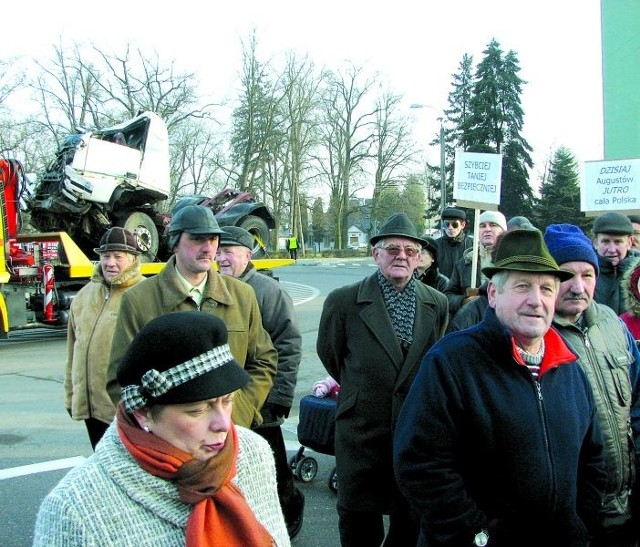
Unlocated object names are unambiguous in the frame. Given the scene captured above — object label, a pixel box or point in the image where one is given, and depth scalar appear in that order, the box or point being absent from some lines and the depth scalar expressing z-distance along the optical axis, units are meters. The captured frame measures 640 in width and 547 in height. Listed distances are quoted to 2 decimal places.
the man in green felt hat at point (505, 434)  2.28
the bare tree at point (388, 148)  60.03
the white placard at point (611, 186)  7.44
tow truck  11.52
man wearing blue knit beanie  2.75
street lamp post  26.21
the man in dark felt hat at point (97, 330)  4.00
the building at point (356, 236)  115.66
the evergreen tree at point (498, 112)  45.38
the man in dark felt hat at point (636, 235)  5.64
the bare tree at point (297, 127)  53.44
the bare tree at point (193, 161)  44.84
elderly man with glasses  3.28
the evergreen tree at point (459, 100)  51.31
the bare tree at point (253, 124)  48.28
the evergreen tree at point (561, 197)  40.84
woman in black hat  1.64
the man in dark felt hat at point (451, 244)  6.76
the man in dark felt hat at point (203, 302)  3.26
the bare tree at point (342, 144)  59.56
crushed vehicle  13.27
